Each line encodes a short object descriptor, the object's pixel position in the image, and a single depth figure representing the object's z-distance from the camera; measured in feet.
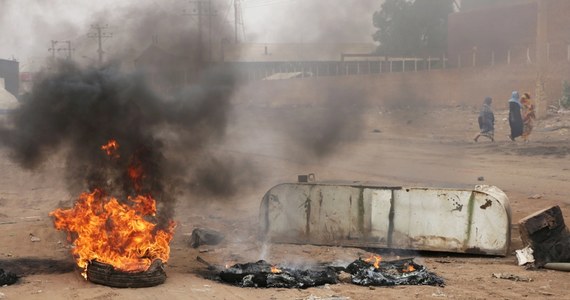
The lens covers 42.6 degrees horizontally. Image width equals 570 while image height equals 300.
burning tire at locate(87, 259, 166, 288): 25.80
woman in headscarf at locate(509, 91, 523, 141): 74.23
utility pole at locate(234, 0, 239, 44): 45.78
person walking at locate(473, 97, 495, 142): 75.51
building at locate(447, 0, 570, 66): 112.06
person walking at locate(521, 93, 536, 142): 74.19
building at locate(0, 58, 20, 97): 103.12
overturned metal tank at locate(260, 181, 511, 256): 31.55
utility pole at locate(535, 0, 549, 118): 89.20
